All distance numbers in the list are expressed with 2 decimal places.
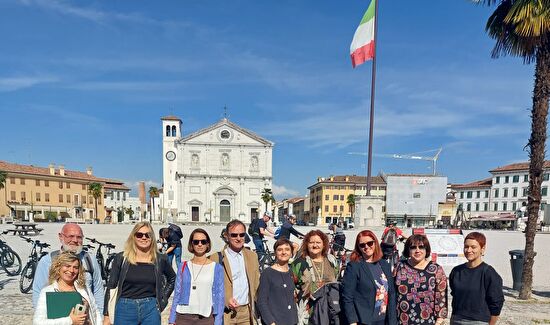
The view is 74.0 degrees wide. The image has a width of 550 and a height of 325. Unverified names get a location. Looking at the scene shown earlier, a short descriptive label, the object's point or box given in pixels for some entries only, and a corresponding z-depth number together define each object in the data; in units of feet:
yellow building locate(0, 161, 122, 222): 194.08
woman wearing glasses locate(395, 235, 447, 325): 11.41
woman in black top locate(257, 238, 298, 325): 11.14
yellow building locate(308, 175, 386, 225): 270.26
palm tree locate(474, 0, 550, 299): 23.99
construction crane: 393.74
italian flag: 54.70
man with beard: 10.62
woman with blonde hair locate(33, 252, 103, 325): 9.34
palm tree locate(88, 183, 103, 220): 222.09
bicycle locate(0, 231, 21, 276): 32.48
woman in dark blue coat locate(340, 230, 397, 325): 11.19
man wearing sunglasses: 11.98
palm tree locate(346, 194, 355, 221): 253.53
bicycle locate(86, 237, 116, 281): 27.40
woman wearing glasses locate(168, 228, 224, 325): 11.19
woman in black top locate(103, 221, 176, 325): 10.84
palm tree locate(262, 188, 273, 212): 213.66
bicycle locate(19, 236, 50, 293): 25.58
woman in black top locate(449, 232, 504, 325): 11.33
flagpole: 53.93
